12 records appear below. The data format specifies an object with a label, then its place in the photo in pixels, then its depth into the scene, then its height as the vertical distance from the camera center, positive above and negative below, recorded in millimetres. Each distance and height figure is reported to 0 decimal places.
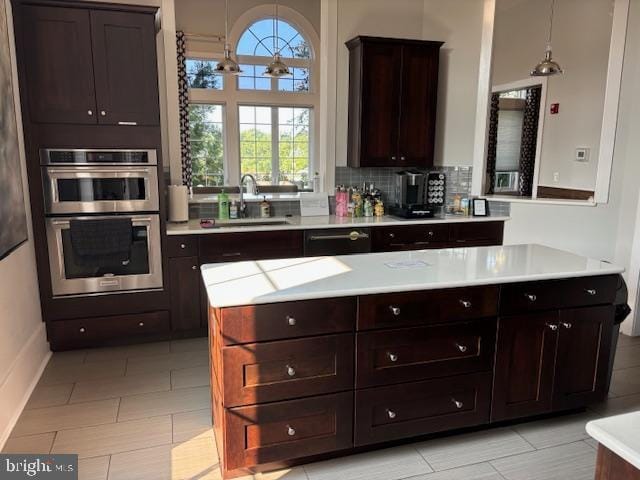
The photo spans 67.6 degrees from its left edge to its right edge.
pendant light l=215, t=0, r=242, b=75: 3783 +742
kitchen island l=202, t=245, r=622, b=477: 2039 -857
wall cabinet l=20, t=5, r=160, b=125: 3154 +626
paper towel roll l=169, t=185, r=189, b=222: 3822 -346
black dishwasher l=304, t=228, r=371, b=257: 3961 -667
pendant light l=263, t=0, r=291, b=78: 3877 +731
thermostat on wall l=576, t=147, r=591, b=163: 5523 +111
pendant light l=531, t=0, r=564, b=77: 3609 +718
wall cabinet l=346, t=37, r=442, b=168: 4277 +557
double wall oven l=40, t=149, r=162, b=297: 3297 -420
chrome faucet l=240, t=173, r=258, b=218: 4234 -404
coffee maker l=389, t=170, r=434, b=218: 4402 -289
